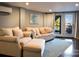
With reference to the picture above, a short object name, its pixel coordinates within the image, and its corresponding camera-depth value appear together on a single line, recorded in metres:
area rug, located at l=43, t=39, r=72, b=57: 1.94
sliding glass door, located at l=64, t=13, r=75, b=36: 4.37
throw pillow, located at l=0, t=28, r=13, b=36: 2.17
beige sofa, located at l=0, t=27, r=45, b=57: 1.62
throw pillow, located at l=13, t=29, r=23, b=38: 2.41
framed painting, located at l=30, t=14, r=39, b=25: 3.92
